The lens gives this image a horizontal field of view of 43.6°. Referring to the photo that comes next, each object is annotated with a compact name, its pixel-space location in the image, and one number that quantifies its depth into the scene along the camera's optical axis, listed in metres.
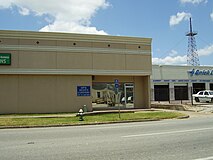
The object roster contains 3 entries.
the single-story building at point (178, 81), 42.94
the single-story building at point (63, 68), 23.98
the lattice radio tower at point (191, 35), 62.57
